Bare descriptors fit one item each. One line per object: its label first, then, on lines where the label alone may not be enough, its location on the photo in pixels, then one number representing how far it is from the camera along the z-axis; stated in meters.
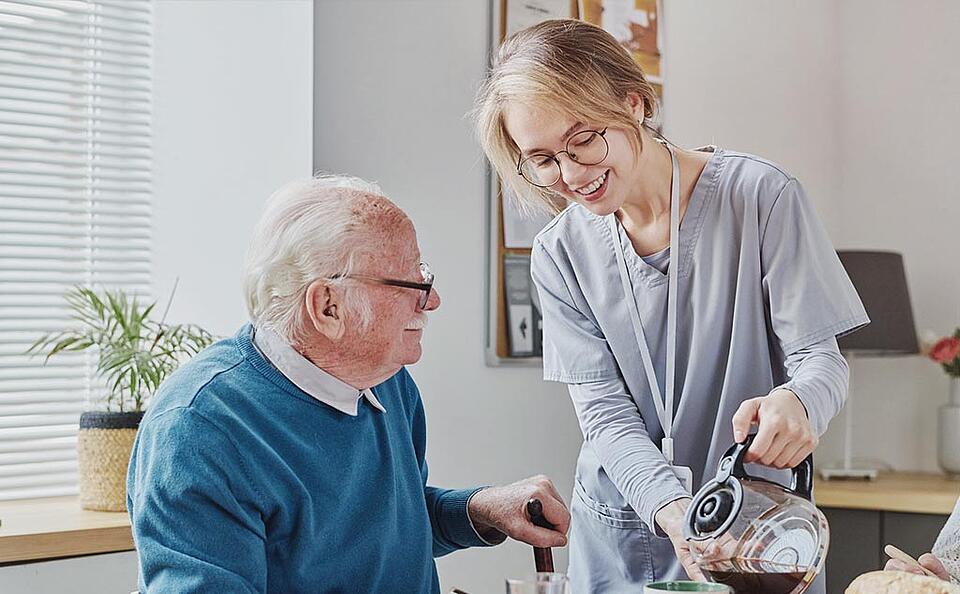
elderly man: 1.28
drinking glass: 1.10
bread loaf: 1.14
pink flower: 3.33
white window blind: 2.51
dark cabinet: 3.02
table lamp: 3.25
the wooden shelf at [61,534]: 2.09
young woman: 1.57
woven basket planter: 2.29
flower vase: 3.35
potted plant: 2.29
